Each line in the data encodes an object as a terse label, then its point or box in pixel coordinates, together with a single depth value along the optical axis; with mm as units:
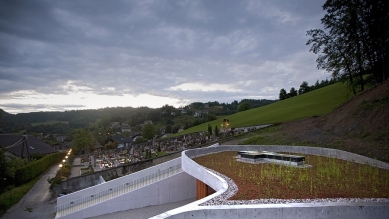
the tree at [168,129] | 77150
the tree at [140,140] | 49625
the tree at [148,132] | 52188
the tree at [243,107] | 73000
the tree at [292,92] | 66831
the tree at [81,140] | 37219
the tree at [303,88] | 67750
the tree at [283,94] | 68606
